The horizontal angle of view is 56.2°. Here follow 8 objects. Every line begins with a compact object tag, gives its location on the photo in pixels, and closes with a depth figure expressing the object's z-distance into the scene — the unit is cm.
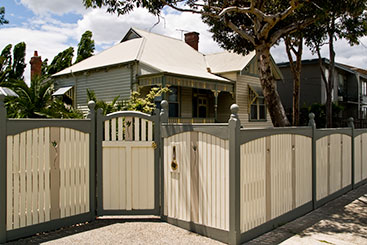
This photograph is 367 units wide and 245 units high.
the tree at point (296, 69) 1452
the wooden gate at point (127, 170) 642
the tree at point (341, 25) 966
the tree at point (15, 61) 2555
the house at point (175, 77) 1625
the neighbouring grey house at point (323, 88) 2659
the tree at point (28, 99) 1215
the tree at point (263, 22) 977
